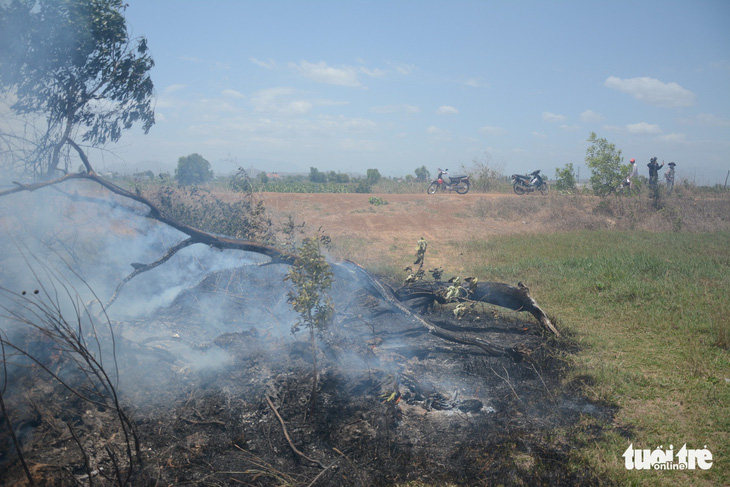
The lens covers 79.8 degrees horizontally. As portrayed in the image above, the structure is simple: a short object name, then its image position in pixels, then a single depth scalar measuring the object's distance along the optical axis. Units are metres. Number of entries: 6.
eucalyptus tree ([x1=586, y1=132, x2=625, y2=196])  17.59
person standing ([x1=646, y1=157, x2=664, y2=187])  18.38
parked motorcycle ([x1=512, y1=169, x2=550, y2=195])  20.91
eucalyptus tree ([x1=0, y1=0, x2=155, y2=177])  5.98
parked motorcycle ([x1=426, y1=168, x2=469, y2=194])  22.27
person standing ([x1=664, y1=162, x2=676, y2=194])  19.05
